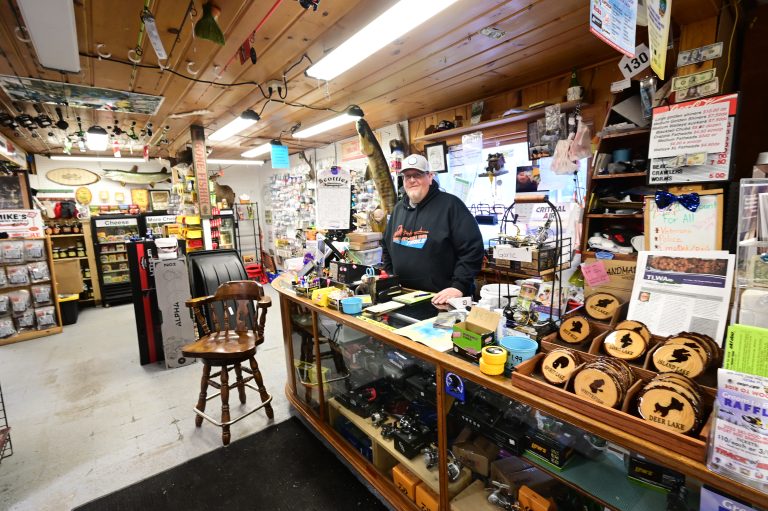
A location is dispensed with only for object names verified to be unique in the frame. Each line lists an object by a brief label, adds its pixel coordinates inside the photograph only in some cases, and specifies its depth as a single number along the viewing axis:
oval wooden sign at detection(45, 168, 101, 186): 7.05
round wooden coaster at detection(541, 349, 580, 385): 1.04
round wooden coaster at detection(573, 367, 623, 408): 0.92
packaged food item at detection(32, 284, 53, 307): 4.89
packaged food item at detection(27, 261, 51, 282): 4.82
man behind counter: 2.50
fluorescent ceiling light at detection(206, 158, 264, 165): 7.72
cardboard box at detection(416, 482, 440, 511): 1.54
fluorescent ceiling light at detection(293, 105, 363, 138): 3.79
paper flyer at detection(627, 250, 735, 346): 1.07
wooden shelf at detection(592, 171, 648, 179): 2.53
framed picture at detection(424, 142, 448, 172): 4.34
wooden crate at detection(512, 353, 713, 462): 0.78
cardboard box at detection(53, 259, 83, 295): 5.96
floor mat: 1.96
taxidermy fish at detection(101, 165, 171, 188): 7.59
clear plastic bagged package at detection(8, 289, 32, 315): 4.70
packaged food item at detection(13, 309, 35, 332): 4.79
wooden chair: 2.45
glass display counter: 1.09
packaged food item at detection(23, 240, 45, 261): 4.77
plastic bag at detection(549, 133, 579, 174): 3.16
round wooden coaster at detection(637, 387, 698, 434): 0.81
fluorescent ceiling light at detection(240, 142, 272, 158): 6.53
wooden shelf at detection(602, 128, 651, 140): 2.47
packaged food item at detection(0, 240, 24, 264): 4.59
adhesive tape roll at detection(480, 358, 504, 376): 1.15
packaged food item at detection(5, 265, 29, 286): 4.66
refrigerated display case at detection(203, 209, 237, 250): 6.62
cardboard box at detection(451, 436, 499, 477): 1.51
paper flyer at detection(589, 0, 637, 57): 1.23
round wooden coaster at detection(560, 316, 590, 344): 1.19
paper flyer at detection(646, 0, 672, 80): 1.37
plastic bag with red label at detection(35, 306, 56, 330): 4.92
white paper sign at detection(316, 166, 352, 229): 2.76
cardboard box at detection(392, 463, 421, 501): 1.67
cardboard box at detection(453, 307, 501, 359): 1.27
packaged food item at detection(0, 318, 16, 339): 4.63
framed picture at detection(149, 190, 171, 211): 8.14
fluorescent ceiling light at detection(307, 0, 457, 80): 2.05
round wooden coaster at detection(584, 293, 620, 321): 1.26
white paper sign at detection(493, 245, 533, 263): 1.29
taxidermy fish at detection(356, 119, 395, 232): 4.12
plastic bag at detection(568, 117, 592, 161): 3.07
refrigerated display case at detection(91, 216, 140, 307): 6.42
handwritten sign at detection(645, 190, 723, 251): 1.70
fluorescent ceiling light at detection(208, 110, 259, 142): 3.98
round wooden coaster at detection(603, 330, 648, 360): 1.07
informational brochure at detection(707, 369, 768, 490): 0.68
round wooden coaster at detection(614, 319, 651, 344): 1.09
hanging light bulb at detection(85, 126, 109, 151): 4.22
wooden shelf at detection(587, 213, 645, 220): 2.56
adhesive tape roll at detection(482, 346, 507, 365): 1.15
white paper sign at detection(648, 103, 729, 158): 2.04
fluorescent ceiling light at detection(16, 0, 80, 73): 1.94
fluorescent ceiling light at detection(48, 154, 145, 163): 6.97
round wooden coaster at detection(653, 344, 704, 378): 0.94
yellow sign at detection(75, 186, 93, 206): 7.34
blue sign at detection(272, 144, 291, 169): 5.08
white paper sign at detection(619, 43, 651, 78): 2.49
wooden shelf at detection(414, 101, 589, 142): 3.11
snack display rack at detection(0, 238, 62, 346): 4.69
